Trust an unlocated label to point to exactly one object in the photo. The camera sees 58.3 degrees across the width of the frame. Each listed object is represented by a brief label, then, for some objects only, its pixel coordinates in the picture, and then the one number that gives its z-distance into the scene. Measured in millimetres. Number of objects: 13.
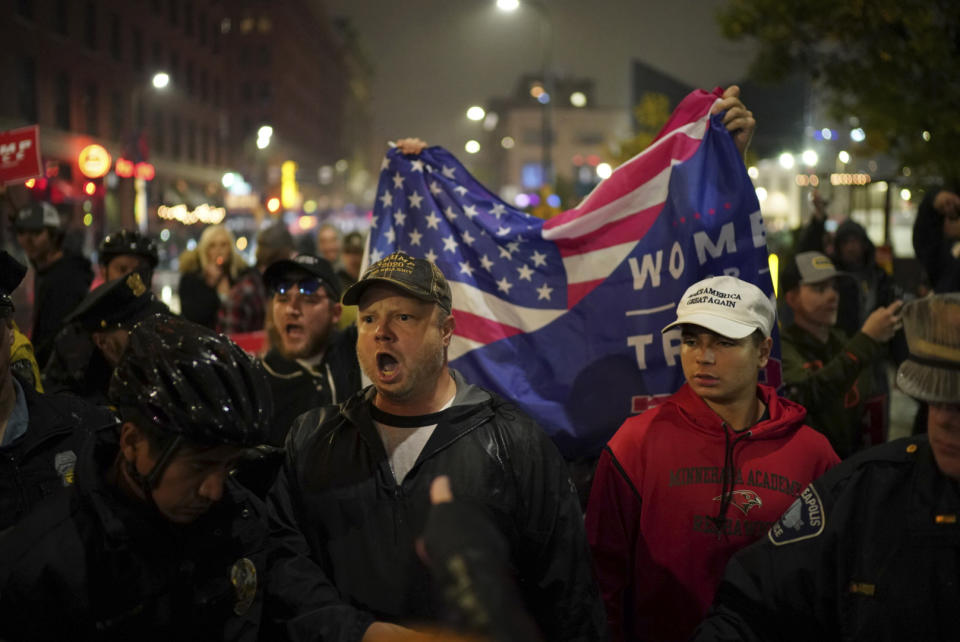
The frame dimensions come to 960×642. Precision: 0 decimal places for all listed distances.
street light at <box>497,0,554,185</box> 25078
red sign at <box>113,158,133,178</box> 32594
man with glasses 4488
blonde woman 7840
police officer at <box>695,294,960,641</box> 2137
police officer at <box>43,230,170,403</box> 4246
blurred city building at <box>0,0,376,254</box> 37094
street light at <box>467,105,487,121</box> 27219
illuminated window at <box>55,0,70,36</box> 41125
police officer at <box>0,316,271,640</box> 2004
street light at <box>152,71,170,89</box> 26912
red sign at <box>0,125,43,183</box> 8016
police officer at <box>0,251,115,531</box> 2764
